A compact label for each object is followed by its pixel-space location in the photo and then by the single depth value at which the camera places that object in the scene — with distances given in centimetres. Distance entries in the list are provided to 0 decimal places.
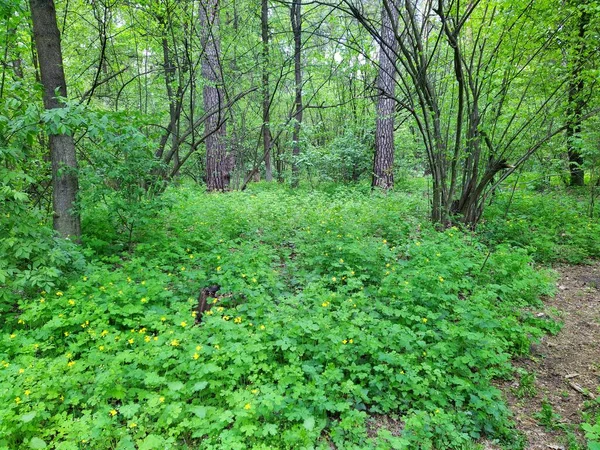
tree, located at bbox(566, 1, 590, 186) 572
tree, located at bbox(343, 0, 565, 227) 525
